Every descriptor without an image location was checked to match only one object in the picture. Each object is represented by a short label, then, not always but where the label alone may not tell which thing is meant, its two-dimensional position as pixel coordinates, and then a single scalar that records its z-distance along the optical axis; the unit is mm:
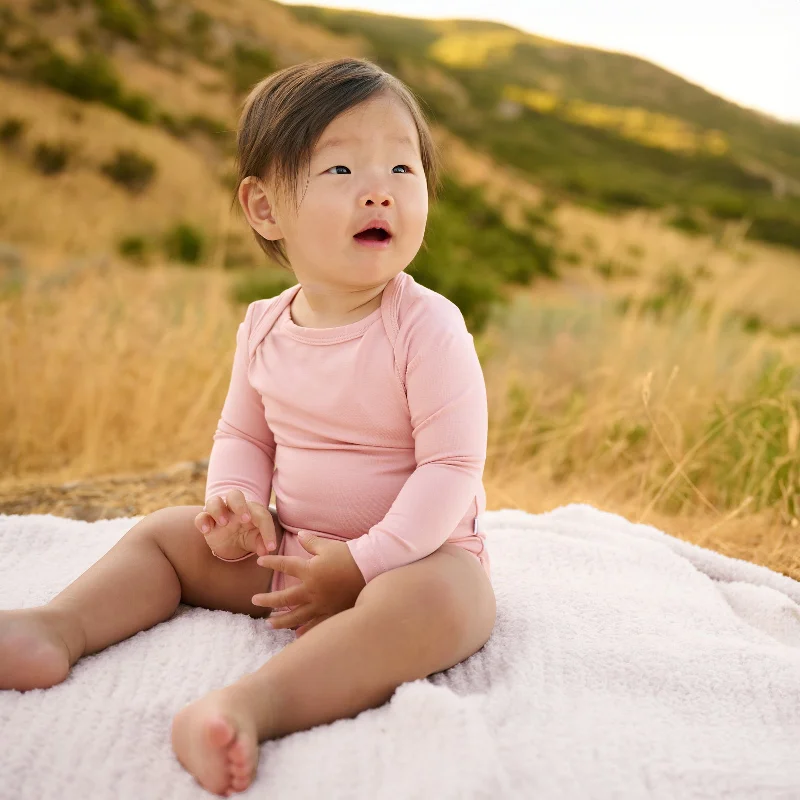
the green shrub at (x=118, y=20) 15227
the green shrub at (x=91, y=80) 12602
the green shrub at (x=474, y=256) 5523
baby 1235
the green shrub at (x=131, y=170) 11891
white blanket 1062
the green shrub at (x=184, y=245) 10531
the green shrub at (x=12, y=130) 11203
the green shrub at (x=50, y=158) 11297
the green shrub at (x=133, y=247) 10016
